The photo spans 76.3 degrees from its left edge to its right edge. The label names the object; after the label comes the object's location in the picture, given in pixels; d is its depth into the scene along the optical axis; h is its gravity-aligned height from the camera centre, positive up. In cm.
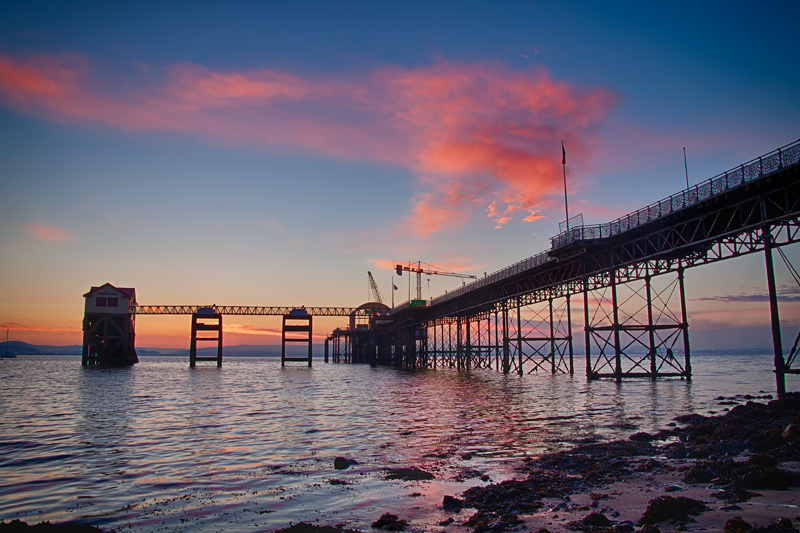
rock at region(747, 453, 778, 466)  1197 -325
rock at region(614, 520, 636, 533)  837 -336
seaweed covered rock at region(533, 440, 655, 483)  1234 -372
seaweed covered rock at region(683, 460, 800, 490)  1038 -333
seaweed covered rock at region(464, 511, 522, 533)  877 -347
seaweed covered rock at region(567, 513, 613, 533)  852 -338
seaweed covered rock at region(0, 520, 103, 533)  909 -354
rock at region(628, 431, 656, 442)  1708 -382
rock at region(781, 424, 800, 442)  1441 -318
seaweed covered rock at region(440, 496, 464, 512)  1002 -354
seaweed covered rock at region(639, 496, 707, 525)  874 -325
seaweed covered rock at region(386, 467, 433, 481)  1284 -380
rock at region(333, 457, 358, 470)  1415 -380
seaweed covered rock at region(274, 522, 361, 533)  895 -354
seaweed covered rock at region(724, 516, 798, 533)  763 -312
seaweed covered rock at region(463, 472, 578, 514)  996 -354
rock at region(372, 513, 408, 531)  902 -352
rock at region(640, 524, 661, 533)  798 -322
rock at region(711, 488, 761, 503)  968 -333
